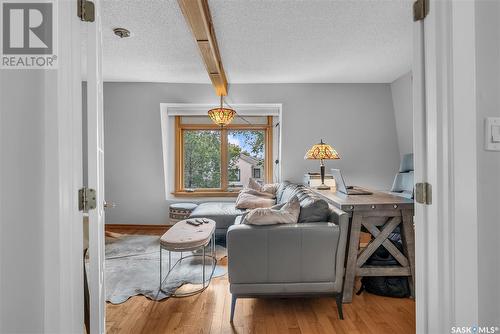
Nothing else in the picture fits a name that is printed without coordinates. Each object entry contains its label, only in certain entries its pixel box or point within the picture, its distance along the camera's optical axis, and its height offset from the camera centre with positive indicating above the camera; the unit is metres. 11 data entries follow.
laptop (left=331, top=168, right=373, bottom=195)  2.82 -0.26
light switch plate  0.95 +0.10
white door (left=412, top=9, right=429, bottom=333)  1.07 +0.03
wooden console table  2.22 -0.57
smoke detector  2.65 +1.34
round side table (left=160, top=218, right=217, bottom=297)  2.36 -0.64
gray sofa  2.01 -0.69
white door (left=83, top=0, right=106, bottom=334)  1.07 +0.04
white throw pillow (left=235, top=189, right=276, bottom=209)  3.95 -0.50
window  4.97 +0.20
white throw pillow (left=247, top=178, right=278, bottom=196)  4.40 -0.34
